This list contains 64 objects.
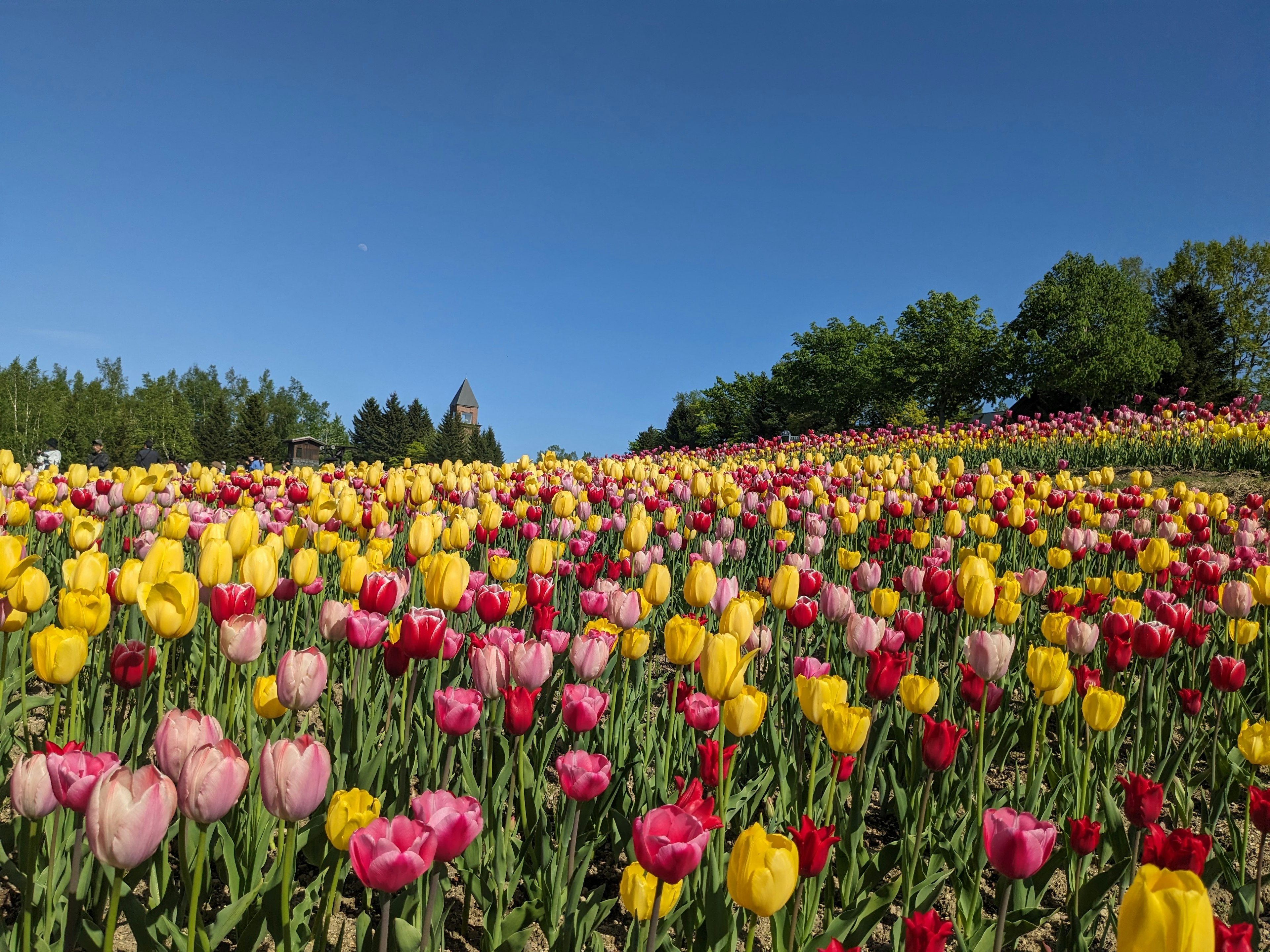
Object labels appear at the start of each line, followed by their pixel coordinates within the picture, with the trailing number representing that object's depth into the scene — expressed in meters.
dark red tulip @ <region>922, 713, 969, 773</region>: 1.87
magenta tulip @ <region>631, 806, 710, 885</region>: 1.16
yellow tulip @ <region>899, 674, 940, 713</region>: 2.12
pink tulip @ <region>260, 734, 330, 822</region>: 1.28
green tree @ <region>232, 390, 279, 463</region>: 67.00
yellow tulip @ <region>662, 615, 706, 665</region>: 2.18
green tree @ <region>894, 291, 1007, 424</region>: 48.31
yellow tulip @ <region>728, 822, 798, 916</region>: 1.14
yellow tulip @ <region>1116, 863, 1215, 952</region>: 0.82
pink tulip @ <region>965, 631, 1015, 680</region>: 2.32
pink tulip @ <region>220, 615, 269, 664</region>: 1.95
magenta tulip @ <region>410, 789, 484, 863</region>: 1.24
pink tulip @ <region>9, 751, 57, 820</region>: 1.33
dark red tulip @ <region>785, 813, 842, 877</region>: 1.26
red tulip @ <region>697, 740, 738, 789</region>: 1.80
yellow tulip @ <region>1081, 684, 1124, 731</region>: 2.13
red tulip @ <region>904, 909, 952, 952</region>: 1.05
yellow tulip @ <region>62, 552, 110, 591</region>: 2.29
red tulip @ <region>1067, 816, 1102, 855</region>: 1.64
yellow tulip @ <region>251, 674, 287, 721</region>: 1.84
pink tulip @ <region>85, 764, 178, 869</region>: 1.12
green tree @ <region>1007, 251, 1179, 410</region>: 40.44
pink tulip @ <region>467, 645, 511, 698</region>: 2.06
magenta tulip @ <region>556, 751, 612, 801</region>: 1.60
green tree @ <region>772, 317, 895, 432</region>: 53.75
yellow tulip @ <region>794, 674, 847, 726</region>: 1.86
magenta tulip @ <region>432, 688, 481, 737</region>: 1.67
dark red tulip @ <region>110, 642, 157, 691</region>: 1.87
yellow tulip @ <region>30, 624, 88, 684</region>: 1.78
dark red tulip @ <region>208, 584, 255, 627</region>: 2.07
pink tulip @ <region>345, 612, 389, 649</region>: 2.12
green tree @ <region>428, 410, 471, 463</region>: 70.56
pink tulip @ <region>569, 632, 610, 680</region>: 2.14
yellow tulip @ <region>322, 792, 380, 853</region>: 1.32
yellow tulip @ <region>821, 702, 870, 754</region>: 1.75
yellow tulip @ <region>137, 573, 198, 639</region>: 1.94
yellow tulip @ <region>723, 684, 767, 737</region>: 1.88
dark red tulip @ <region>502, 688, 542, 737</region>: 1.75
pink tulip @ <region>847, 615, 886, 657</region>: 2.56
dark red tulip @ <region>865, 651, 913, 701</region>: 2.15
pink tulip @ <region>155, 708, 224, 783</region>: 1.35
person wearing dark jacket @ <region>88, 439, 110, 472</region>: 14.70
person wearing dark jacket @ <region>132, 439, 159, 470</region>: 13.96
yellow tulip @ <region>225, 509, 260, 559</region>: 2.77
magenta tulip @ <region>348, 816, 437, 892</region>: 1.14
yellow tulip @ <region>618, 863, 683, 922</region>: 1.44
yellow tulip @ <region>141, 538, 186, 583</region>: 2.30
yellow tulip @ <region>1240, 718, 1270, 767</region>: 2.09
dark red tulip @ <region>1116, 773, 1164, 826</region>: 1.67
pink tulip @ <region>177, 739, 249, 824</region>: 1.24
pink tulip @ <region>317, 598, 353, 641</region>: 2.38
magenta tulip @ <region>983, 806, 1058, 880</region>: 1.35
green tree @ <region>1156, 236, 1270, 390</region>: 44.12
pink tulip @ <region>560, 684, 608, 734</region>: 1.90
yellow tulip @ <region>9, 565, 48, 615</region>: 2.11
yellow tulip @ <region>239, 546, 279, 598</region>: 2.29
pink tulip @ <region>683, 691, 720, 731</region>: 1.88
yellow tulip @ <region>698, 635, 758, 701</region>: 1.83
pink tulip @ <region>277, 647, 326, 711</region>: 1.73
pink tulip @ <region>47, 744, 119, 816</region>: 1.26
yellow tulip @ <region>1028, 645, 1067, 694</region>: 2.28
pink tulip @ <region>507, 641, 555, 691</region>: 2.01
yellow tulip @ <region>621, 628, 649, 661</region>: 2.60
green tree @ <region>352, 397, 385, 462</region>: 76.75
